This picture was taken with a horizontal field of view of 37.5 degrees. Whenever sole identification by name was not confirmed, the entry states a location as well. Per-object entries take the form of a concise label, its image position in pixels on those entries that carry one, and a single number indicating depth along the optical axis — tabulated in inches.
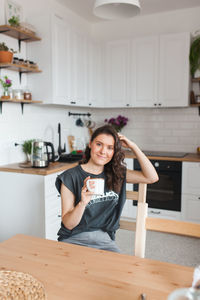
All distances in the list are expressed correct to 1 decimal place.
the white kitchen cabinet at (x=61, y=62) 127.3
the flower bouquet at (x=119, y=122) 171.4
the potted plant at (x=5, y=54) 108.9
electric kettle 115.4
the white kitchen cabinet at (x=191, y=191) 139.3
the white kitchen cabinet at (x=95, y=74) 160.4
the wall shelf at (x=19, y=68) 111.7
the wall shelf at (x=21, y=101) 113.6
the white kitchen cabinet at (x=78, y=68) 143.0
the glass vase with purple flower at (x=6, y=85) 113.7
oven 143.6
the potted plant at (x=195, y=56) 147.8
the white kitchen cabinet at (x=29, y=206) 109.6
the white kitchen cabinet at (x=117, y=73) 162.1
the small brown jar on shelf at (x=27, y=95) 124.9
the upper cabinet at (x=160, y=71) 149.5
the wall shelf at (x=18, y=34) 111.2
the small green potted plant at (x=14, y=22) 112.4
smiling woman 63.5
